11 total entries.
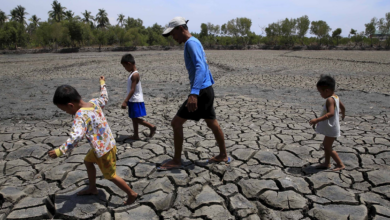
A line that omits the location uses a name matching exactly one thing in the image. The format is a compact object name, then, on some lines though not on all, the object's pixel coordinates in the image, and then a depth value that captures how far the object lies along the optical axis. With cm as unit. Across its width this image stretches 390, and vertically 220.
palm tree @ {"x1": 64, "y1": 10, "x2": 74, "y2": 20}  6234
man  288
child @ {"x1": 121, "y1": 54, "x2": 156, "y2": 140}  397
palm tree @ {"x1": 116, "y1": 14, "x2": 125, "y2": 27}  7888
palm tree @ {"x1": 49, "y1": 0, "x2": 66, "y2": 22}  6094
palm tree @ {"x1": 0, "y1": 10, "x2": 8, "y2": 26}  6032
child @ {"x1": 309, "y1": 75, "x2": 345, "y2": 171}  297
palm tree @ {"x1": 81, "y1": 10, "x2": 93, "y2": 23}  6931
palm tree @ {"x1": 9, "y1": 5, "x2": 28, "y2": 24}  6312
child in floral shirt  221
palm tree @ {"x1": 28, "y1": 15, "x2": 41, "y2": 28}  6644
